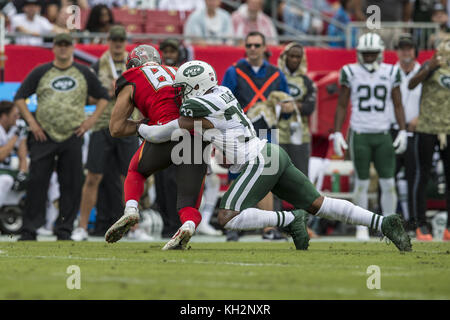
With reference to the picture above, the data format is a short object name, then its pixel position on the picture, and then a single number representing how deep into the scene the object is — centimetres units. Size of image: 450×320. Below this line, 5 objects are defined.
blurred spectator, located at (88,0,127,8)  1638
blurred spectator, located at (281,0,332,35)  1734
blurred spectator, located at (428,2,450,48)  1544
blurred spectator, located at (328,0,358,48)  1548
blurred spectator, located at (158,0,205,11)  1636
